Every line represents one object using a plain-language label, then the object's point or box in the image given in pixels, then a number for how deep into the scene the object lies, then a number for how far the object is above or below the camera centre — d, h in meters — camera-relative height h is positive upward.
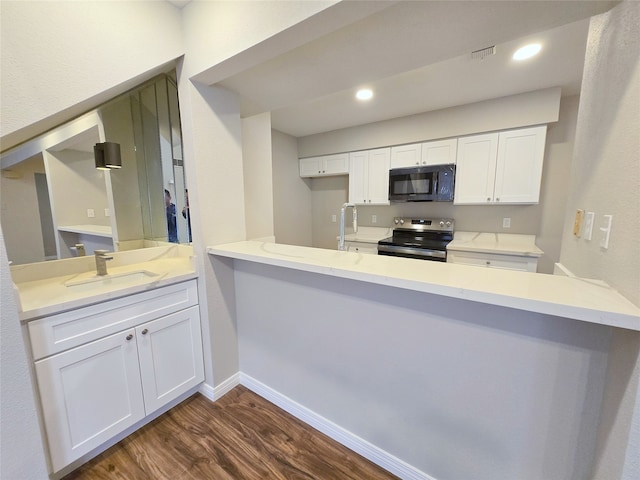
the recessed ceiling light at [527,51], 1.88 +1.17
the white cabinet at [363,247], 3.57 -0.56
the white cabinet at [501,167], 2.67 +0.44
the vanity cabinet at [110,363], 1.22 -0.86
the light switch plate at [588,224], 0.99 -0.07
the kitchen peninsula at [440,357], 0.88 -0.67
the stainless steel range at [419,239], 3.08 -0.43
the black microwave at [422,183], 3.07 +0.30
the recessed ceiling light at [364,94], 2.55 +1.15
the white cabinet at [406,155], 3.28 +0.67
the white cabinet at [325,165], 3.88 +0.66
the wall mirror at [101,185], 1.49 +0.16
